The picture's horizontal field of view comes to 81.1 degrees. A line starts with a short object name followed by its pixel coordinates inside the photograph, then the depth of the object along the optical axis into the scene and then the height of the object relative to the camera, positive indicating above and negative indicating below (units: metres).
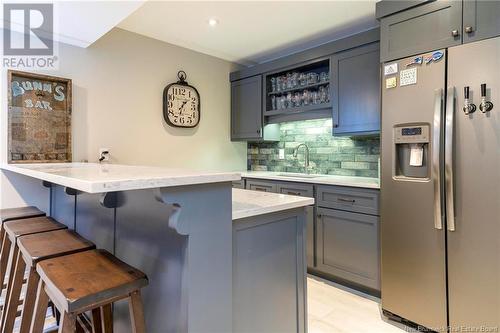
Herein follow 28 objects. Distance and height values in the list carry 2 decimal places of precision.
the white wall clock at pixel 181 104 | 3.21 +0.71
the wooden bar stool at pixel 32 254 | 1.35 -0.41
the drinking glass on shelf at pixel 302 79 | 3.17 +0.95
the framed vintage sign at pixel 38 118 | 2.33 +0.40
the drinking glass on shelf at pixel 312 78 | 3.09 +0.94
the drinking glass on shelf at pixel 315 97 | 3.08 +0.73
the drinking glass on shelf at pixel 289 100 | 3.31 +0.75
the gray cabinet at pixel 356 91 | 2.56 +0.69
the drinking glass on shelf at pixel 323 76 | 3.00 +0.93
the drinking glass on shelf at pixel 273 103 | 3.50 +0.76
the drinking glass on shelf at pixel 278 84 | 3.42 +0.97
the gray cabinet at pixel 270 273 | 1.24 -0.50
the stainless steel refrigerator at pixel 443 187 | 1.66 -0.13
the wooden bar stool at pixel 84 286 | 0.97 -0.42
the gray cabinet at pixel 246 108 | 3.57 +0.73
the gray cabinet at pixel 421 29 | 1.80 +0.90
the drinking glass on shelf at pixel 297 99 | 3.23 +0.75
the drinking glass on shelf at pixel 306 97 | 3.15 +0.74
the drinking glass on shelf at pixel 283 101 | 3.36 +0.75
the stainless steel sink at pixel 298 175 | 3.21 -0.10
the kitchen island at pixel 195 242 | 0.99 -0.32
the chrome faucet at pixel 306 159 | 3.46 +0.08
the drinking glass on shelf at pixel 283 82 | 3.35 +0.97
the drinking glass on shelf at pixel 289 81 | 3.30 +0.97
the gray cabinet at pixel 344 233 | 2.38 -0.59
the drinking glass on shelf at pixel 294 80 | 3.24 +0.96
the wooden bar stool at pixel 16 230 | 1.64 -0.38
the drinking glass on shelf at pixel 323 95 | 3.01 +0.74
